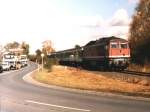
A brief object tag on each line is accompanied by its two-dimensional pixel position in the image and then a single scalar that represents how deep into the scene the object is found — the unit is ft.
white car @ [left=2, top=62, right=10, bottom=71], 86.62
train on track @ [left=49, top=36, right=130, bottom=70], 56.56
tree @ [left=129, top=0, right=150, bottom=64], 70.02
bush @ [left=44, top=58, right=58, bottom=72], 74.96
